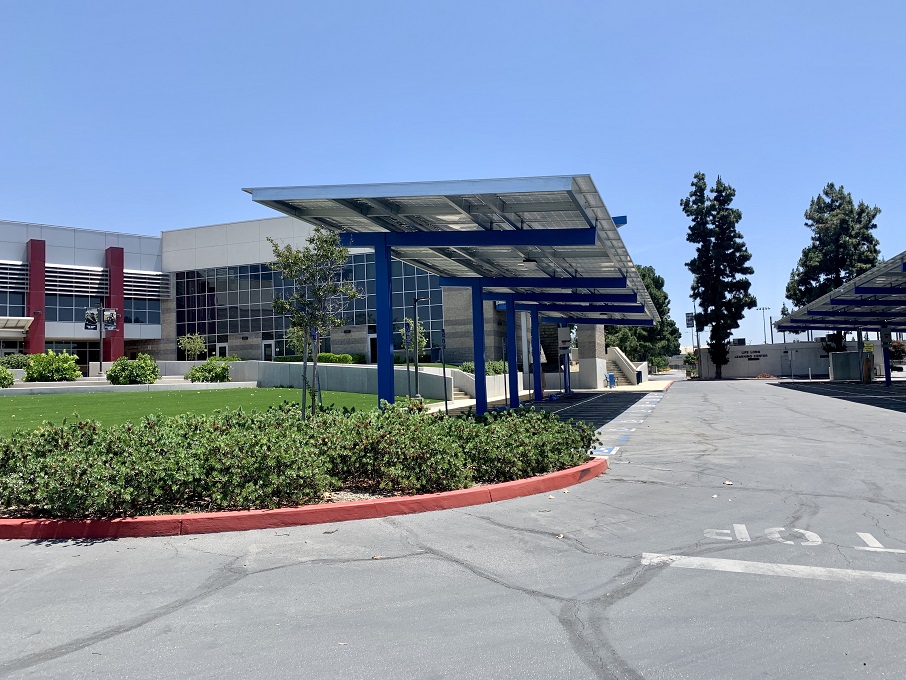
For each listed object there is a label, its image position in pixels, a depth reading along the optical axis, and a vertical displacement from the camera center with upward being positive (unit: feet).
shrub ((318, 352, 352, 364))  143.23 +4.02
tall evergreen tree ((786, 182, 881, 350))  209.96 +34.79
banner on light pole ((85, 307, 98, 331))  167.32 +15.92
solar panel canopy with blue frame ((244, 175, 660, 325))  45.52 +11.63
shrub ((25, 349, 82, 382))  110.32 +2.86
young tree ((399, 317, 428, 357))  129.47 +7.16
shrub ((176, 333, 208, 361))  182.19 +9.87
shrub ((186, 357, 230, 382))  114.11 +1.47
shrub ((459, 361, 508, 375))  125.80 +1.09
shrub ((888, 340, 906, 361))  276.82 +4.34
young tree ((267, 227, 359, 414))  47.19 +6.41
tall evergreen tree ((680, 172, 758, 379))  205.73 +29.75
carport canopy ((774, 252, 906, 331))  89.35 +10.18
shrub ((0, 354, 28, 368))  133.28 +5.05
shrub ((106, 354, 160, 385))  106.22 +1.79
